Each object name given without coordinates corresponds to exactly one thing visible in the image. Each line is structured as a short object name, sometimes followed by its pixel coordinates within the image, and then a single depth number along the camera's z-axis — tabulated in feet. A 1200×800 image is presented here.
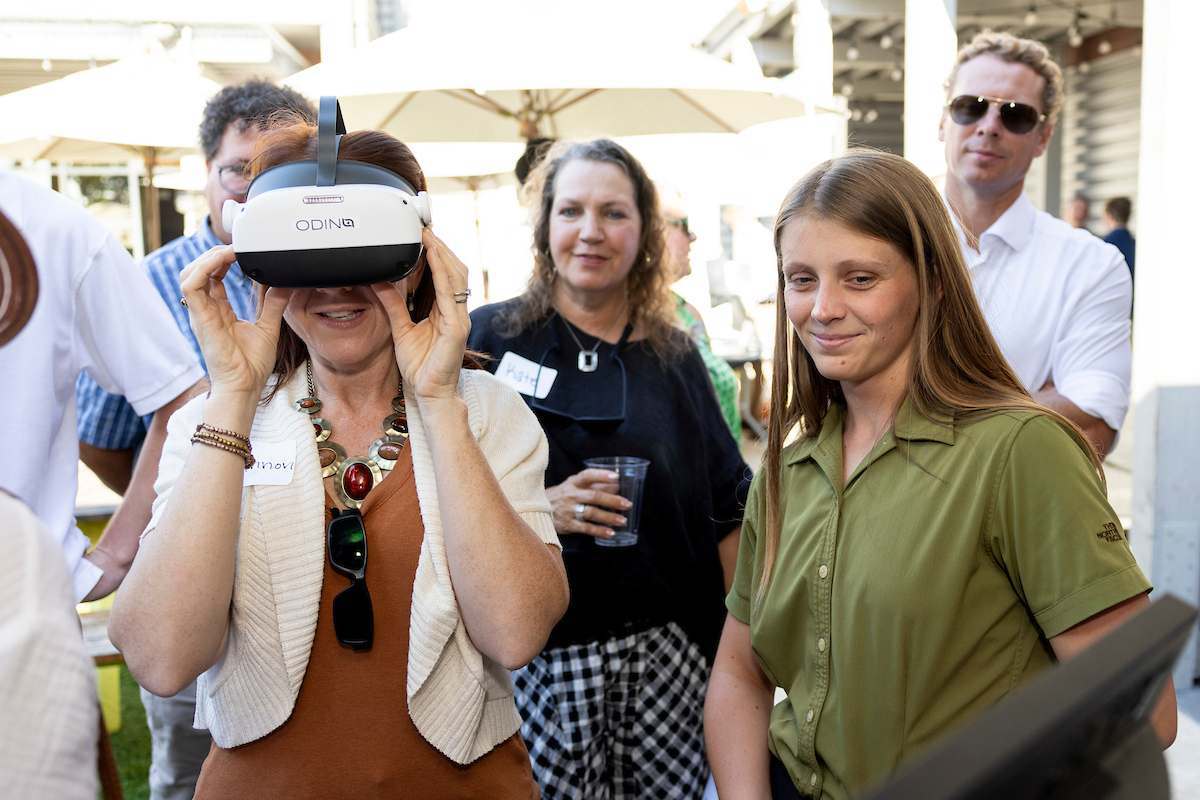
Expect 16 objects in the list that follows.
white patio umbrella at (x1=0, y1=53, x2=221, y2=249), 14.35
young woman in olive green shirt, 3.87
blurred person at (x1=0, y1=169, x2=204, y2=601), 5.16
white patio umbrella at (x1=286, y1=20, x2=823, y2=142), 12.24
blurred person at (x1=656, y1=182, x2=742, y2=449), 9.62
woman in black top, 7.28
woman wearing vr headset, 4.41
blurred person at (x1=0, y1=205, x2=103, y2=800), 1.49
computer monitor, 1.36
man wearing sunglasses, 7.99
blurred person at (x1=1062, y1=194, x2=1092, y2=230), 33.12
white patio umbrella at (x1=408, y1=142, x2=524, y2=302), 19.06
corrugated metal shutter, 32.96
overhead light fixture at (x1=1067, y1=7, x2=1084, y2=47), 31.29
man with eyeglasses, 7.76
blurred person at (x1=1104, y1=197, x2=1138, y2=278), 27.71
